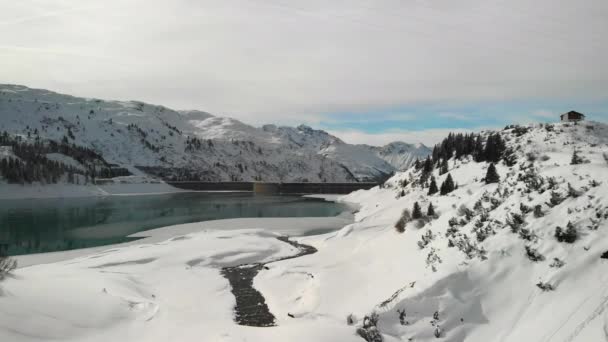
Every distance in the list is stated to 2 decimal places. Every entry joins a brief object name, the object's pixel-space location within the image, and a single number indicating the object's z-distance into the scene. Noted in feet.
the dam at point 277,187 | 553.23
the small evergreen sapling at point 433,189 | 179.88
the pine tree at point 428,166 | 259.53
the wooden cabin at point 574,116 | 249.75
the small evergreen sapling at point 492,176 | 136.30
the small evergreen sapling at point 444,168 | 218.24
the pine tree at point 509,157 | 167.32
